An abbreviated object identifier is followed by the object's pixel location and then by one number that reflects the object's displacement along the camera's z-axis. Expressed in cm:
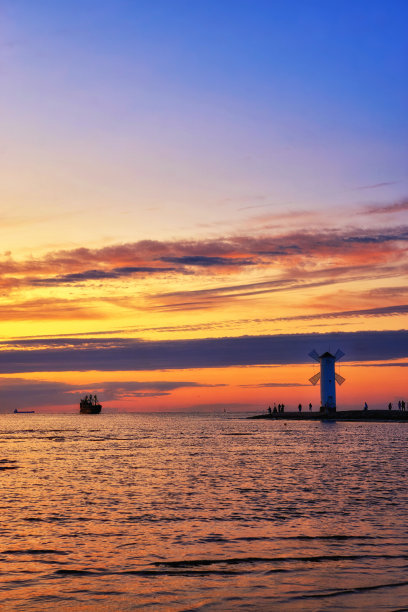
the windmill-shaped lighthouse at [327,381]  14988
